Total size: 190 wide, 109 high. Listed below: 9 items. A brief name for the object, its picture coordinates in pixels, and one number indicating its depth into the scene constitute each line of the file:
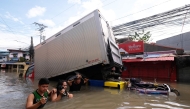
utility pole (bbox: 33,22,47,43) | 26.36
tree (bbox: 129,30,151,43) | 23.11
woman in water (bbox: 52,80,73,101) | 3.35
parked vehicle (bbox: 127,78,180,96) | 4.43
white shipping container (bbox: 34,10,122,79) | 5.28
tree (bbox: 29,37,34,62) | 23.34
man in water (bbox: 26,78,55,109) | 2.02
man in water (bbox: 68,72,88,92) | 4.53
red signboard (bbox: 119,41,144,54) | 11.76
